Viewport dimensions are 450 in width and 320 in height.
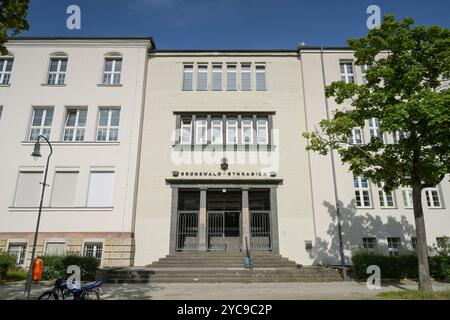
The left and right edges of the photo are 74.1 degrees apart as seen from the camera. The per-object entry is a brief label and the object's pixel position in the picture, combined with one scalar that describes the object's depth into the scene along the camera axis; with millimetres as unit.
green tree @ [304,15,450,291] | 9758
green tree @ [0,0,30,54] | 7934
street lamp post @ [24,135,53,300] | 9180
